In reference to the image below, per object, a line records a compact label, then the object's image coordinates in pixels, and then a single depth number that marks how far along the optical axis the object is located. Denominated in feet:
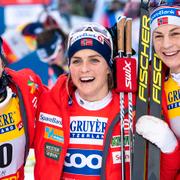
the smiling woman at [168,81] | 10.46
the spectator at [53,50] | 21.34
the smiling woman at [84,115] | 10.64
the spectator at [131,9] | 21.52
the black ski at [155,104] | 10.52
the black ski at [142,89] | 10.56
